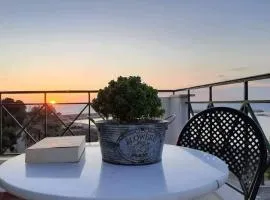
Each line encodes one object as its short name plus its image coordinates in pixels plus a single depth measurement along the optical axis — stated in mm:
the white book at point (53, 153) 1373
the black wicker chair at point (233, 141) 1650
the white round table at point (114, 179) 1036
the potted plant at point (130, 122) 1320
